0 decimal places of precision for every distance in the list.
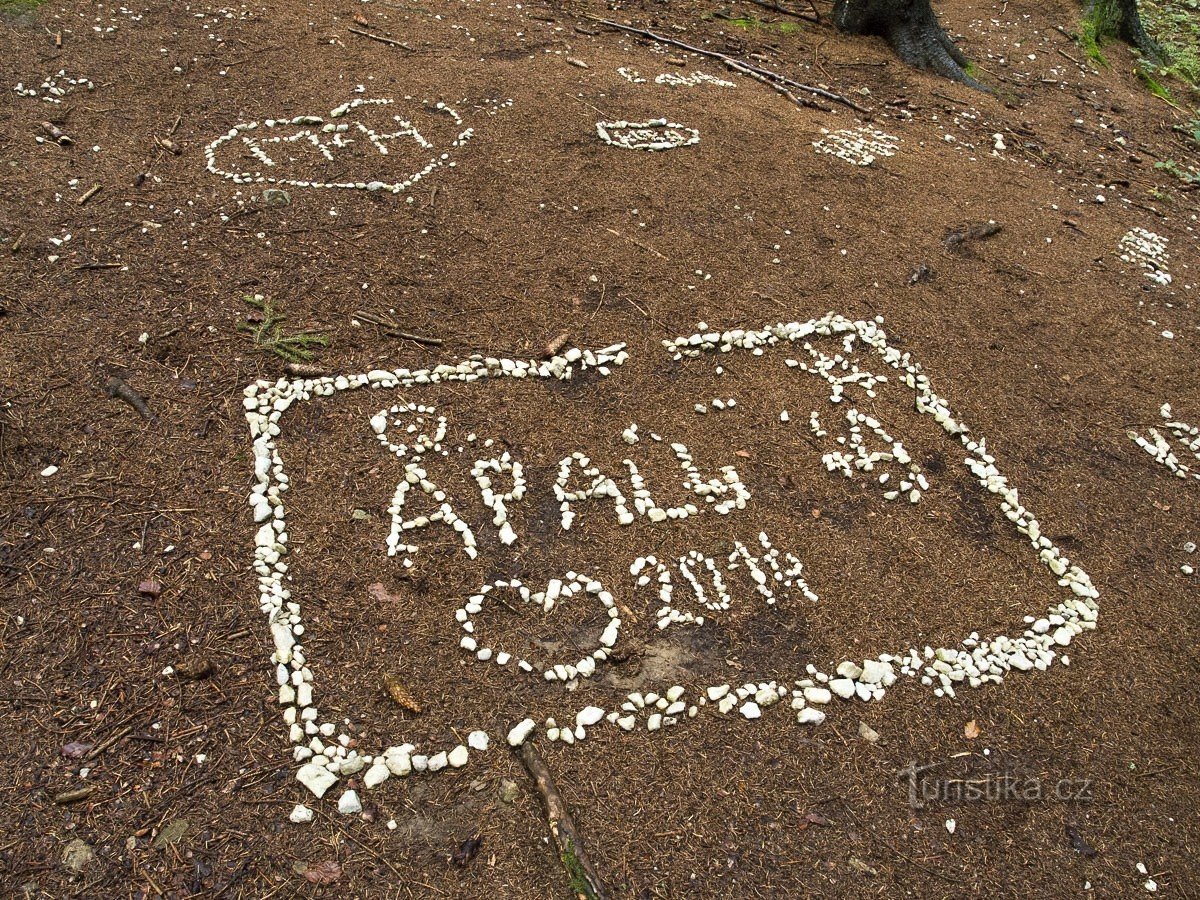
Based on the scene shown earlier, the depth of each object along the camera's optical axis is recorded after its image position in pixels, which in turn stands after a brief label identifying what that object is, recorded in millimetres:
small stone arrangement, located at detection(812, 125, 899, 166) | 6463
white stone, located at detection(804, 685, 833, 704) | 3258
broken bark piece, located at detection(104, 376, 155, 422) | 3772
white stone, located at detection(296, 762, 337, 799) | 2754
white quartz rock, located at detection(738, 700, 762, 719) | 3174
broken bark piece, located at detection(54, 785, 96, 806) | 2596
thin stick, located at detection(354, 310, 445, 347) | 4418
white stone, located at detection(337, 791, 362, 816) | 2730
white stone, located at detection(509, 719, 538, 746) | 2957
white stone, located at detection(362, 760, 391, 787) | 2807
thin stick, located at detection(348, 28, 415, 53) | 6922
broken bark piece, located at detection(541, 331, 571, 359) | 4488
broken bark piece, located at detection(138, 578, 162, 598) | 3166
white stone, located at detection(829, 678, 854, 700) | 3295
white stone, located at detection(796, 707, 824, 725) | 3189
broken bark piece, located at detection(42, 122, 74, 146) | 5180
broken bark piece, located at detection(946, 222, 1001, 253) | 5727
